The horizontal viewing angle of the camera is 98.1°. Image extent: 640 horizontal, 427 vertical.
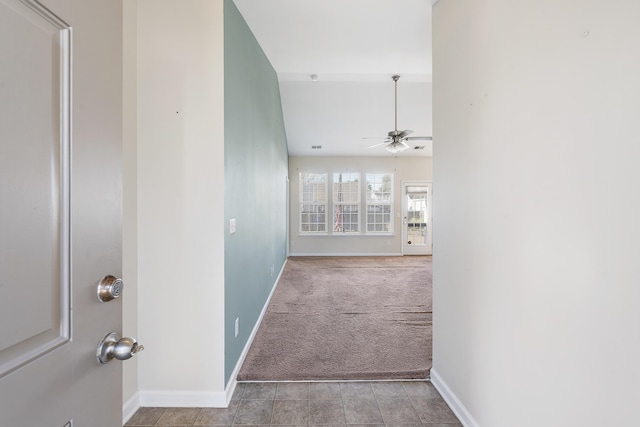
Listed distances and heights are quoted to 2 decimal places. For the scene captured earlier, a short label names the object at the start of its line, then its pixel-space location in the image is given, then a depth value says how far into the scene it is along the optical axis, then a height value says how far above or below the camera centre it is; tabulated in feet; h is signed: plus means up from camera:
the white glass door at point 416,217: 24.99 -0.50
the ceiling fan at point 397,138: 13.66 +3.81
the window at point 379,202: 24.99 +0.84
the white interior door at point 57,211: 1.53 +0.00
